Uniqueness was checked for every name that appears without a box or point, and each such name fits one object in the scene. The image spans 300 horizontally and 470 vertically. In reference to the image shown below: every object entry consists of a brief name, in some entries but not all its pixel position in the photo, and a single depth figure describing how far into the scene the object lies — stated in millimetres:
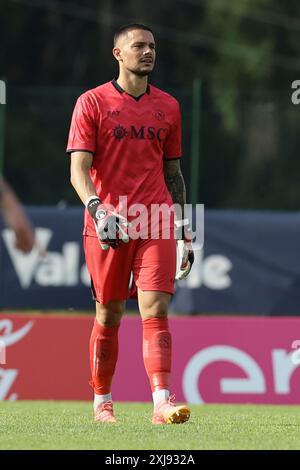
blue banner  16688
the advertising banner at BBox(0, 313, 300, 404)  12742
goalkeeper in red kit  8508
